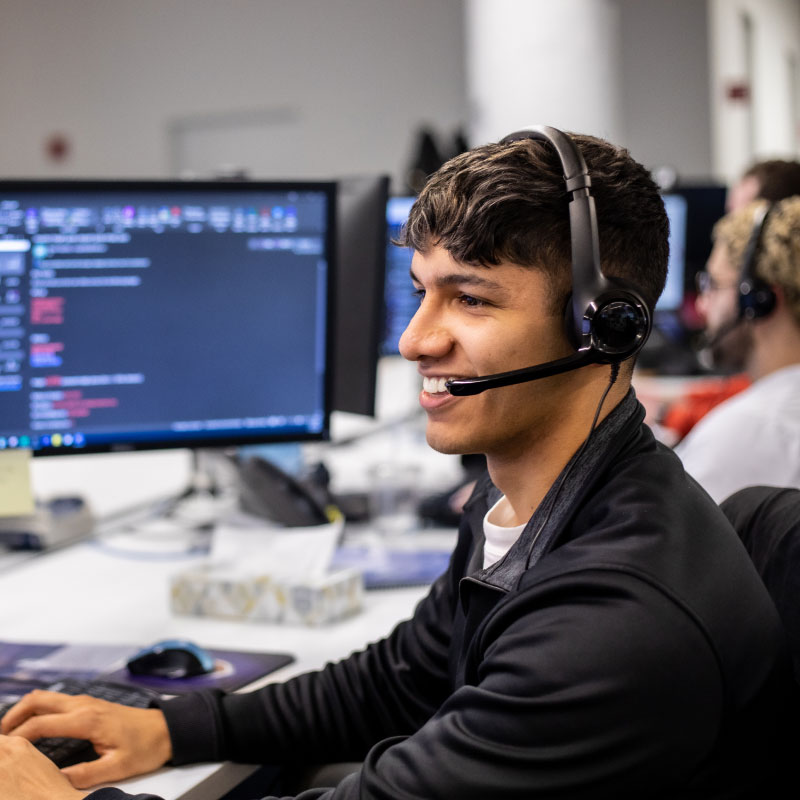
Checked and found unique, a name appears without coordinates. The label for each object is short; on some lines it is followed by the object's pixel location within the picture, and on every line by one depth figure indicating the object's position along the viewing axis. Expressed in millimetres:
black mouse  1119
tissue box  1312
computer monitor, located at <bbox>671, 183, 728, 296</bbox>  3609
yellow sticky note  1321
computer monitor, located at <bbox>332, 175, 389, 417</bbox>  1626
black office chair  857
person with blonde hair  1614
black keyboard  923
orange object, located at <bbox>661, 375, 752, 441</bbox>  2529
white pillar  3768
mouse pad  1104
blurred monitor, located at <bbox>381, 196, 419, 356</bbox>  2277
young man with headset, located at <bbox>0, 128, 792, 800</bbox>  656
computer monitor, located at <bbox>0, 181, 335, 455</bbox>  1332
